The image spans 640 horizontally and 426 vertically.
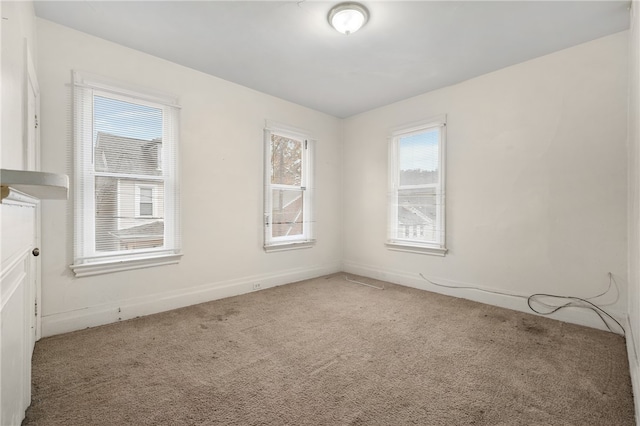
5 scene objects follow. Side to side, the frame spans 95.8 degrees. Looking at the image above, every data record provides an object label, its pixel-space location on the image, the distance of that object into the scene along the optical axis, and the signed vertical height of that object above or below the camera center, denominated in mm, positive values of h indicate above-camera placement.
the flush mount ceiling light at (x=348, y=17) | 2217 +1552
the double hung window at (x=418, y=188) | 3756 +335
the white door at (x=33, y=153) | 1945 +431
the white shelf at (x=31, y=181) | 748 +83
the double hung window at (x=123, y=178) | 2604 +331
